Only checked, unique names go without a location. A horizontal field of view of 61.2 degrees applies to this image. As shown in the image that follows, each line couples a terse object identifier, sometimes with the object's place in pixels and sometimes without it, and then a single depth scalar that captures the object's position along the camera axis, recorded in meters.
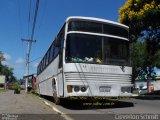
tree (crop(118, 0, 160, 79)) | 8.91
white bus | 5.15
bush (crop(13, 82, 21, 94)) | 17.60
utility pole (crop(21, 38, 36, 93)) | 21.65
